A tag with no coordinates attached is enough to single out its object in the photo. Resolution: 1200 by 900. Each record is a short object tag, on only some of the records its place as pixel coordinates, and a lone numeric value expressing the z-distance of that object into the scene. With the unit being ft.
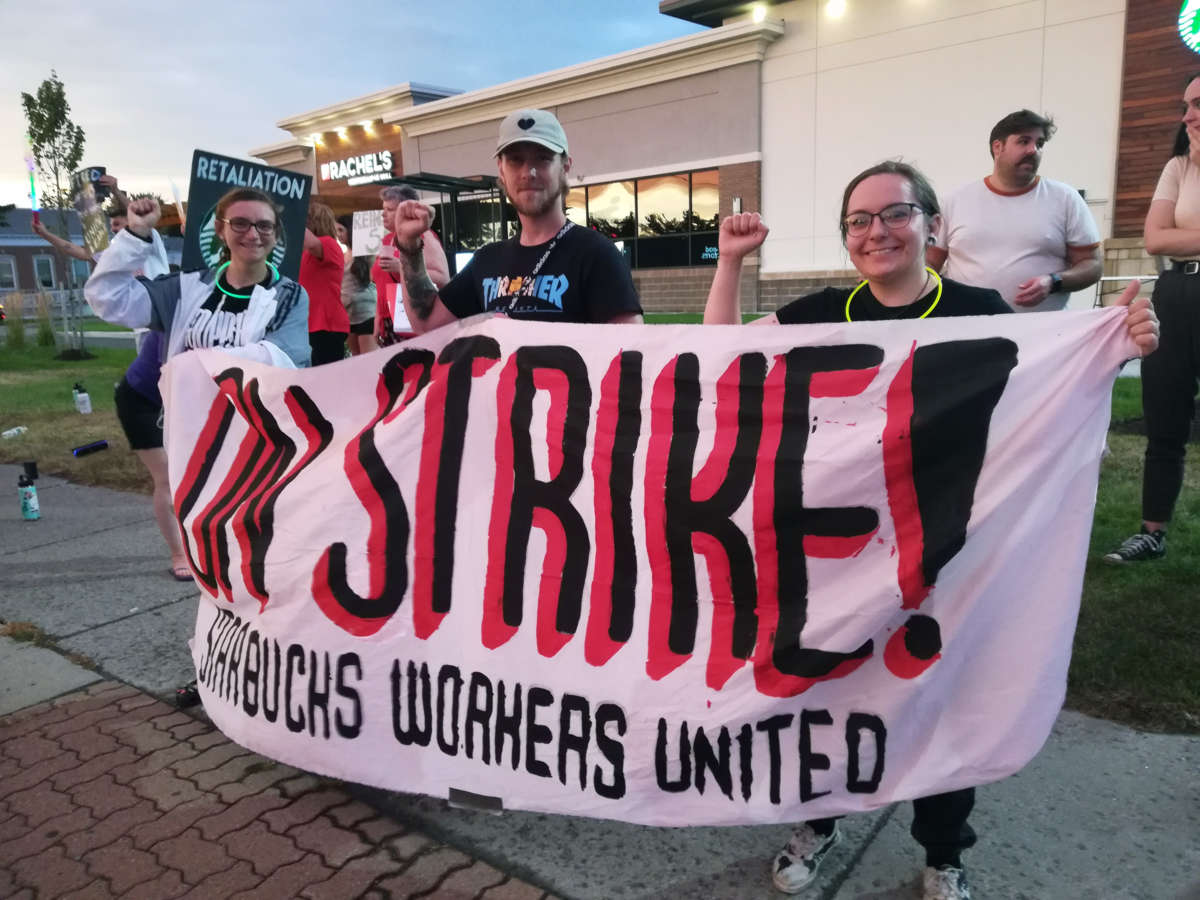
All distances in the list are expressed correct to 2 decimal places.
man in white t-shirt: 13.28
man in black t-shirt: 9.80
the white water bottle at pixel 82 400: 36.09
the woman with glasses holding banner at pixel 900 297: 7.20
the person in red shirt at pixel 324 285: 23.36
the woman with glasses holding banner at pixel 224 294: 11.53
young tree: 65.05
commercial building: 52.90
